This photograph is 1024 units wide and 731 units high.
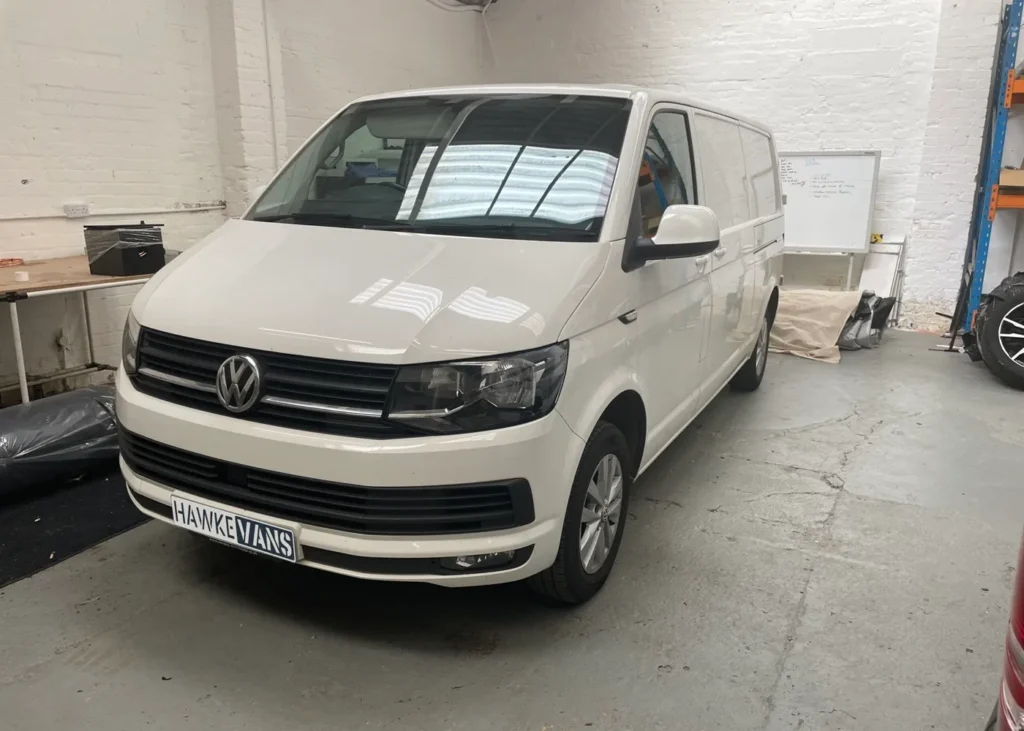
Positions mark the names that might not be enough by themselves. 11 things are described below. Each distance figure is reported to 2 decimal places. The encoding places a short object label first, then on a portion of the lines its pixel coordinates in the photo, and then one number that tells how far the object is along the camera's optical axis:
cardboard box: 5.77
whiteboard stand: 7.06
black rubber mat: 2.78
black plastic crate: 3.89
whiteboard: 7.02
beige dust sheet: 6.26
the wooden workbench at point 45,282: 3.46
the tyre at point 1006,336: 5.21
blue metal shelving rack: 5.87
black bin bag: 3.20
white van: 1.98
